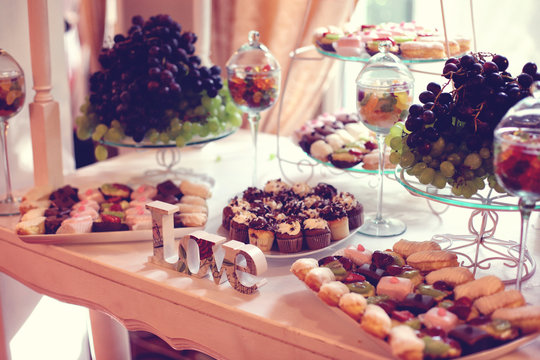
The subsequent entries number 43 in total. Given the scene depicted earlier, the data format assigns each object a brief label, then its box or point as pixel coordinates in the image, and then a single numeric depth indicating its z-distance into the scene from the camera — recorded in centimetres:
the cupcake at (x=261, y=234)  129
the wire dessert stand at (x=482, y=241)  119
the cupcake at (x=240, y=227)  132
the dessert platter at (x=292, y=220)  129
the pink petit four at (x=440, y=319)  98
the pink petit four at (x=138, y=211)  148
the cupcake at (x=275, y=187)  152
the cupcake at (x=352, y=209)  138
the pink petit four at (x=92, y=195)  159
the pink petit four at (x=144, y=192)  159
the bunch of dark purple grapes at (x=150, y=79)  161
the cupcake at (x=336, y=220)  133
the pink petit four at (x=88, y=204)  153
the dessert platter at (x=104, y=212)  143
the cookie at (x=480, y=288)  104
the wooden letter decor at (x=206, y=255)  117
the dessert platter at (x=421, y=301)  94
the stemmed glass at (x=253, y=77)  158
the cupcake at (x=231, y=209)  139
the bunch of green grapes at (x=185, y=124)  166
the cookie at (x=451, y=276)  109
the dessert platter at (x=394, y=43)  150
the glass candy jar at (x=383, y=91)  134
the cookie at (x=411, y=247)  121
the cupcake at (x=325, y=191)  148
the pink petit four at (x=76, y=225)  142
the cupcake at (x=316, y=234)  129
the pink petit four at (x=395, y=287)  108
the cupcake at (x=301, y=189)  150
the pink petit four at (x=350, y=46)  156
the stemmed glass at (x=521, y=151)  94
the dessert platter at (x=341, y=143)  155
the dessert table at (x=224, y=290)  108
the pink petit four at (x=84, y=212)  148
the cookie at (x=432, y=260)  116
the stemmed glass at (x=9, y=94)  151
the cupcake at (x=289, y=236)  128
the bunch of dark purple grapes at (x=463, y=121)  115
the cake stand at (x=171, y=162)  167
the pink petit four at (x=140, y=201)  153
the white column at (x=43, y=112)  154
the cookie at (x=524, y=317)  95
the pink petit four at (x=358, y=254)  120
